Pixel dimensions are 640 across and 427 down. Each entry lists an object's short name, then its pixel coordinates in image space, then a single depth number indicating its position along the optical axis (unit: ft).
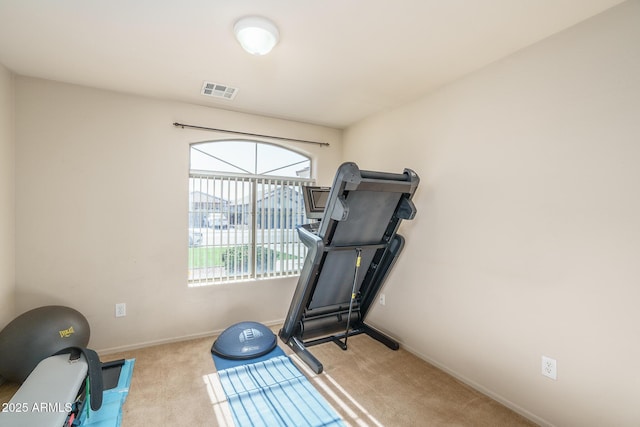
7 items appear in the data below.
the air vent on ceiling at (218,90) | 8.73
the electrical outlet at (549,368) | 6.01
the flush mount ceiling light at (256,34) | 5.70
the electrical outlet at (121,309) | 9.21
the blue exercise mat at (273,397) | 6.35
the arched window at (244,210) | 10.53
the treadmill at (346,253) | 7.41
